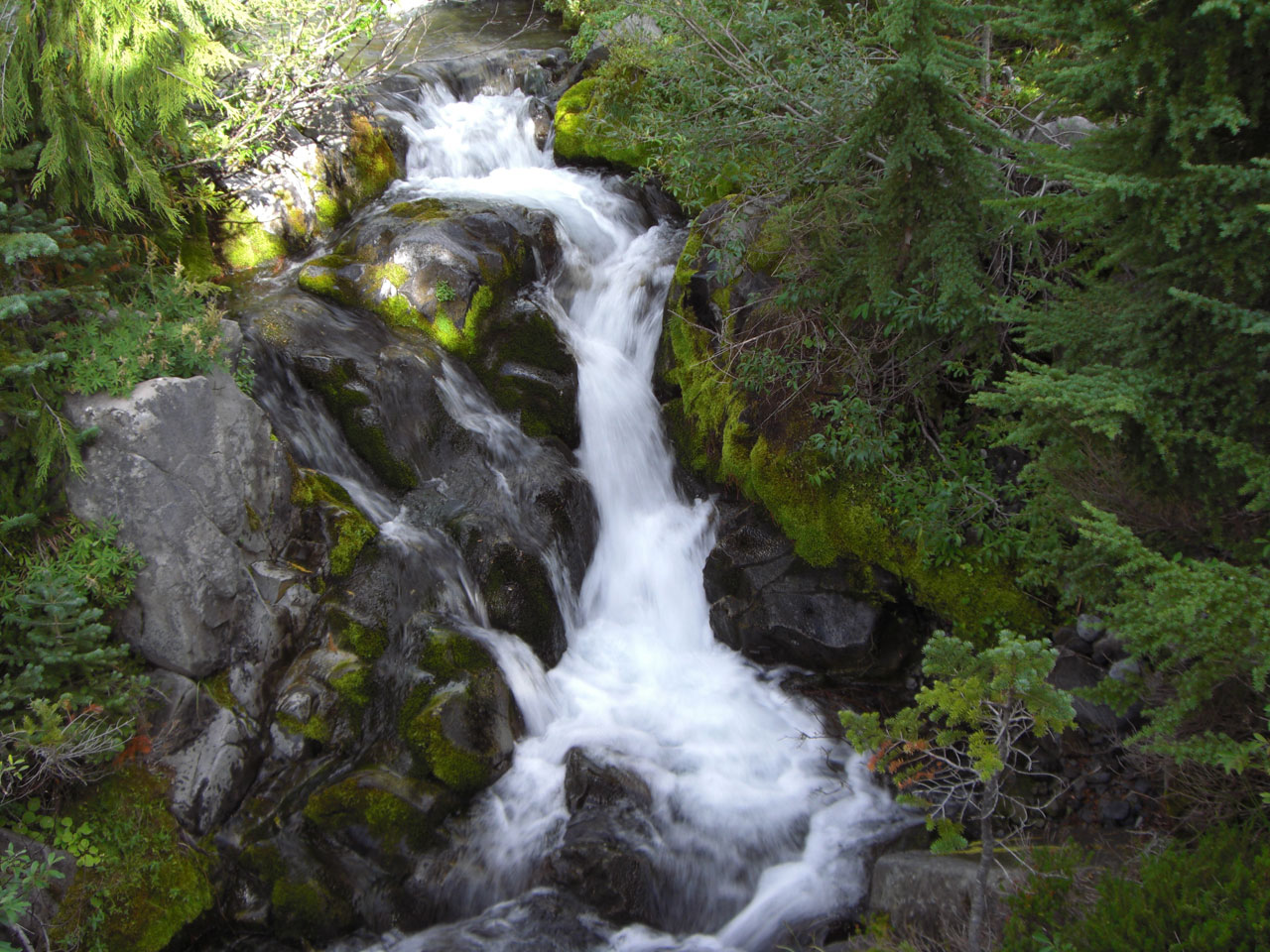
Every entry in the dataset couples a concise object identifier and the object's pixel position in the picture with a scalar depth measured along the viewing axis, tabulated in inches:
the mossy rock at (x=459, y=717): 228.8
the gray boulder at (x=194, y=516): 218.1
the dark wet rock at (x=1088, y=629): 216.2
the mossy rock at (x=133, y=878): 185.2
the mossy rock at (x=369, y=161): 414.9
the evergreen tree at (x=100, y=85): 229.0
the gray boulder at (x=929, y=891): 164.4
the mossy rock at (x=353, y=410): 295.1
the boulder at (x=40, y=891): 172.5
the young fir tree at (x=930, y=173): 180.5
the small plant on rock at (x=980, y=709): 129.1
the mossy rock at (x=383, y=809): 212.2
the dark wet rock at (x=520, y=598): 280.8
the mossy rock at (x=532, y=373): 344.5
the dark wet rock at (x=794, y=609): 265.0
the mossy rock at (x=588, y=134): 476.1
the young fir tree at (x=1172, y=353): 135.0
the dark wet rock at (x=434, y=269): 344.8
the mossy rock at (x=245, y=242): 355.9
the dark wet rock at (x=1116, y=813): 193.6
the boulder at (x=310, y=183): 362.3
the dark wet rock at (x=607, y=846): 211.6
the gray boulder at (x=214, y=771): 206.8
